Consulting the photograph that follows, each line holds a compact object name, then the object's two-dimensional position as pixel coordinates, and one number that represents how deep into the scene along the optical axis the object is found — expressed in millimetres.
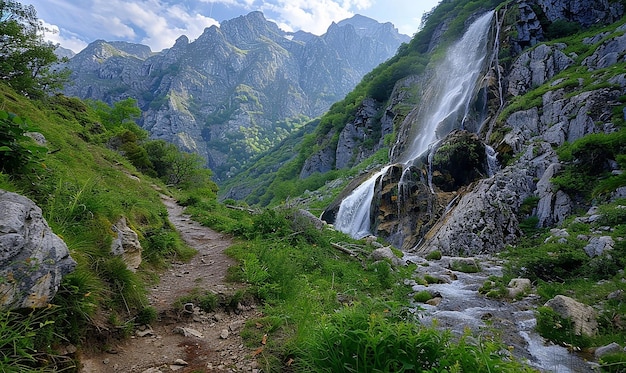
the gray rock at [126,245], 5063
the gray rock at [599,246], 8766
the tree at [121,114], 36809
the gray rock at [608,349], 4887
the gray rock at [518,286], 8488
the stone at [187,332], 4484
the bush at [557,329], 5587
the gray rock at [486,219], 14273
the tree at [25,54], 19078
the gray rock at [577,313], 5705
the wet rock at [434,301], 8008
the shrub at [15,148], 3938
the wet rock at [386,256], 11570
